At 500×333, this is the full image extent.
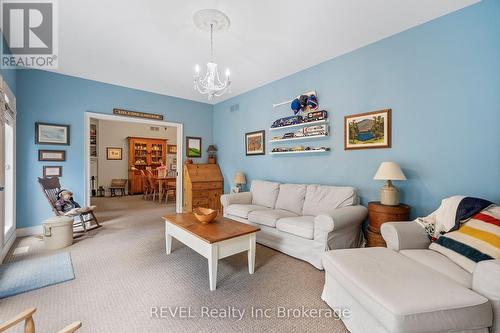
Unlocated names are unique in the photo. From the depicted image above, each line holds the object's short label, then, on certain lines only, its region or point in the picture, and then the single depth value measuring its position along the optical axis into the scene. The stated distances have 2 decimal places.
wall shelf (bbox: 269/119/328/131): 3.45
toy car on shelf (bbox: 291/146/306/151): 3.74
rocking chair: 3.47
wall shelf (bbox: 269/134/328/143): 3.49
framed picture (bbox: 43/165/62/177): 3.81
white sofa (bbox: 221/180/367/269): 2.53
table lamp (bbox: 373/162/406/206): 2.46
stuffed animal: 3.56
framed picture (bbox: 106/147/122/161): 8.32
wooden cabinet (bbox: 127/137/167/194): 8.55
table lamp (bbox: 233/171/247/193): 4.75
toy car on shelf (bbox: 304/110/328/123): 3.43
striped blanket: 1.52
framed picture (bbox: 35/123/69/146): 3.75
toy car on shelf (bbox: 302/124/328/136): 3.44
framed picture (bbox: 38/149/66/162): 3.78
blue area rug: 2.11
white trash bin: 3.01
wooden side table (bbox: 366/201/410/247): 2.42
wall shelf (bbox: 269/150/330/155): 3.53
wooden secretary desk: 4.96
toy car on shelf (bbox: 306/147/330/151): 3.44
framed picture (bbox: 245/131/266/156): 4.54
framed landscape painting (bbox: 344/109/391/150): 2.82
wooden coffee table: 2.09
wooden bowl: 2.59
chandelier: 2.31
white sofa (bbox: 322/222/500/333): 1.19
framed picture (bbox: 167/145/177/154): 9.52
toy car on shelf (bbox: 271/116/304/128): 3.75
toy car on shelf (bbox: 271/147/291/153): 4.00
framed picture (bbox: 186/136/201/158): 5.50
